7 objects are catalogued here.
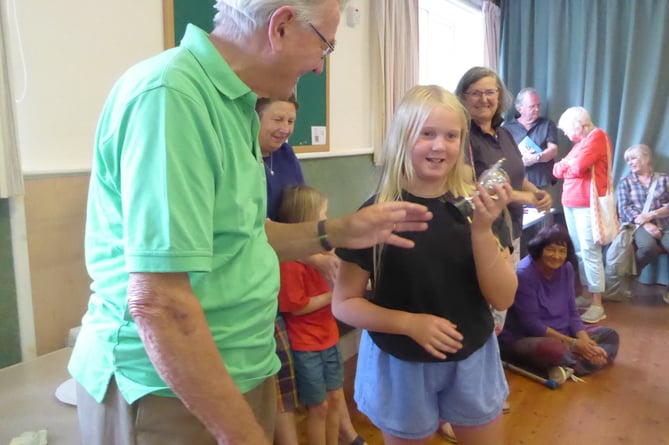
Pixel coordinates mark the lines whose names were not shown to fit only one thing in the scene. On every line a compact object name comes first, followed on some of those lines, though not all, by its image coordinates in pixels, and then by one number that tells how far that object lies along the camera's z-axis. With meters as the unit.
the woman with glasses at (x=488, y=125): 2.39
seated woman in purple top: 2.95
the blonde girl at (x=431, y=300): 1.26
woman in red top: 3.99
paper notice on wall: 2.86
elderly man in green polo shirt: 0.67
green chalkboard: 2.73
